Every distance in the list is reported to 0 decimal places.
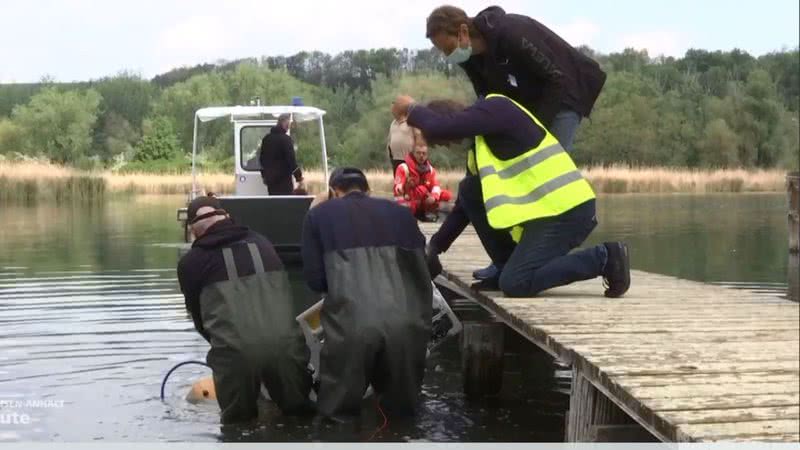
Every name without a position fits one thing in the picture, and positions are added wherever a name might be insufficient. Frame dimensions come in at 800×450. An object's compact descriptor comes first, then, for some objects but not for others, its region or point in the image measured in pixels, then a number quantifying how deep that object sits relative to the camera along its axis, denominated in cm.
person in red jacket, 1088
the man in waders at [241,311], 575
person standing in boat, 1512
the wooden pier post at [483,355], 709
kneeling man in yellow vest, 616
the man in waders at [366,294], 561
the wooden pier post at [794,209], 1076
